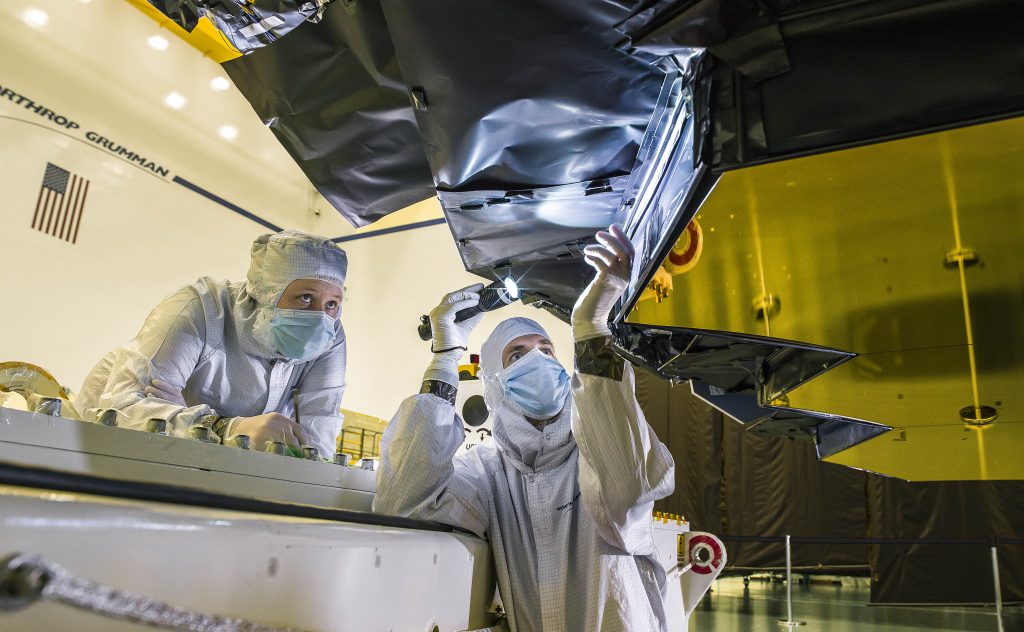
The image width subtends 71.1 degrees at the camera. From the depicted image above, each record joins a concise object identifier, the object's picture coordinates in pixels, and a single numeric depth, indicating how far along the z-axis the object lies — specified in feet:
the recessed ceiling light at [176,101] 23.26
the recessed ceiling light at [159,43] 23.08
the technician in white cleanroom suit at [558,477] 5.14
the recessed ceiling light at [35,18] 19.41
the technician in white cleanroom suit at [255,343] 7.43
